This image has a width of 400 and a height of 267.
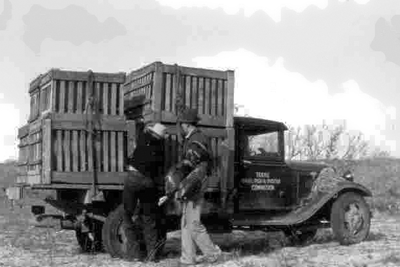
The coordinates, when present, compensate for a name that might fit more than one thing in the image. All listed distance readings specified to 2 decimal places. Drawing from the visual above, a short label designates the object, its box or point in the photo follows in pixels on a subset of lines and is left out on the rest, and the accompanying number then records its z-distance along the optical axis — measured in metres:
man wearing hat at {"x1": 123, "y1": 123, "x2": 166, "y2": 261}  7.66
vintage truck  7.90
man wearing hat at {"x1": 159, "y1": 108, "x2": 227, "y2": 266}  7.31
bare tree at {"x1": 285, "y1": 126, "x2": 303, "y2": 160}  42.02
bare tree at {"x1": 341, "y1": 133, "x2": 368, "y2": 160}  45.44
